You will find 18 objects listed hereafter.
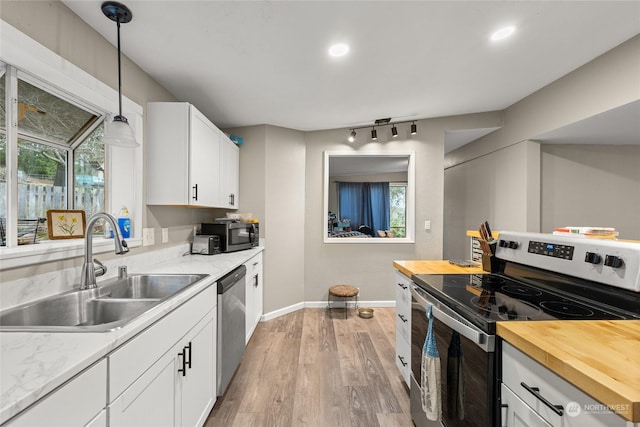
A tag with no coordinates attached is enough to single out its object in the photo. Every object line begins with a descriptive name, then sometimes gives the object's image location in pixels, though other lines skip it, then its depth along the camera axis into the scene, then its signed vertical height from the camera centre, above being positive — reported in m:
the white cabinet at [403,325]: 1.80 -0.81
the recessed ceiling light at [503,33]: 1.80 +1.26
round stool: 3.30 -1.01
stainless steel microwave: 2.70 -0.23
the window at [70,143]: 1.21 +0.43
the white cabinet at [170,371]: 0.88 -0.68
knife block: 1.73 -0.33
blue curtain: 7.48 +0.23
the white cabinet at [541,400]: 0.62 -0.51
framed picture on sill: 1.42 -0.08
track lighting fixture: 3.46 +1.12
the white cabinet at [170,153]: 2.12 +0.47
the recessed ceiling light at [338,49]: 1.89 +1.19
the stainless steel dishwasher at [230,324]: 1.77 -0.84
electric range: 0.97 -0.39
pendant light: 1.43 +0.45
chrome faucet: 1.31 -0.20
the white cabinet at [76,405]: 0.60 -0.49
